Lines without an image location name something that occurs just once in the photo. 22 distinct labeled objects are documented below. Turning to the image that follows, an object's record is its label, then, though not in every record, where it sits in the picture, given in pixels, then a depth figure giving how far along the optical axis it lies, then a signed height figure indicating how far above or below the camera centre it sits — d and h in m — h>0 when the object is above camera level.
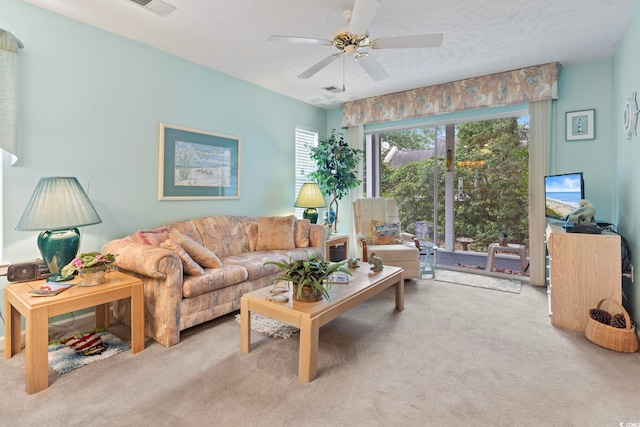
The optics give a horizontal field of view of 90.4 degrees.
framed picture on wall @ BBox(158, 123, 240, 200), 3.39 +0.55
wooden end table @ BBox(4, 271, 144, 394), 1.83 -0.62
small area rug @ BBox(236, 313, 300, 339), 2.61 -0.98
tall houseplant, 4.90 +0.75
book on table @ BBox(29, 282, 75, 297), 1.99 -0.51
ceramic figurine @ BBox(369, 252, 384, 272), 3.02 -0.49
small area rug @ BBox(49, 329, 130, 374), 2.14 -1.01
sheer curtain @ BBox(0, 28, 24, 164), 2.29 +0.88
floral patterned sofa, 2.40 -0.50
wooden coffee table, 1.96 -0.65
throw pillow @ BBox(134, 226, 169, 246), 2.75 -0.22
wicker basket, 2.28 -0.89
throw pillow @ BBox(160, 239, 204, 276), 2.57 -0.38
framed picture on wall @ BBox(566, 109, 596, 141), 3.64 +1.05
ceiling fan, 2.12 +1.31
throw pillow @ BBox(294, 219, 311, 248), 4.13 -0.28
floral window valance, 3.75 +1.59
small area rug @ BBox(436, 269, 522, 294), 3.92 -0.89
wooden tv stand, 2.58 -0.50
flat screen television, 3.14 +0.22
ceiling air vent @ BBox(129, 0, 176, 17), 2.45 +1.63
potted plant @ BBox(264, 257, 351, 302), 2.15 -0.45
